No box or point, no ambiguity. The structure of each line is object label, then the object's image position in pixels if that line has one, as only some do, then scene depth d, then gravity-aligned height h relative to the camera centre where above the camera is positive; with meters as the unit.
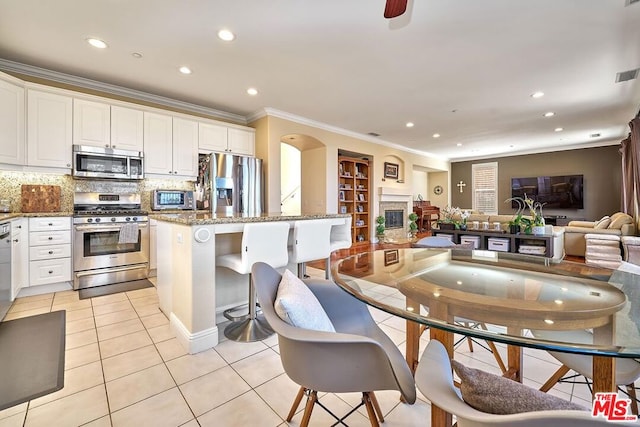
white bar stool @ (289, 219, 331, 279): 2.45 -0.26
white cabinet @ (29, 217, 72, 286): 3.05 -0.42
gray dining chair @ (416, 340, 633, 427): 0.44 -0.40
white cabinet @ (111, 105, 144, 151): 3.69 +1.14
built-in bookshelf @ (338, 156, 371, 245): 6.83 +0.46
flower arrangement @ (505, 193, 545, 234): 4.16 -0.15
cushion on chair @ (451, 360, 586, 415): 0.55 -0.38
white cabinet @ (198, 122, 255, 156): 4.43 +1.23
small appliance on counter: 4.09 +0.20
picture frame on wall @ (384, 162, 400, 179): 7.46 +1.15
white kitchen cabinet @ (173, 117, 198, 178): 4.19 +1.00
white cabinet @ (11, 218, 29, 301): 2.74 -0.44
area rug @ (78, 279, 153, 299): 3.19 -0.93
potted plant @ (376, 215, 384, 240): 6.92 -0.40
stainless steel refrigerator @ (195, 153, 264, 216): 4.32 +0.46
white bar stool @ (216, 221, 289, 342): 2.05 -0.36
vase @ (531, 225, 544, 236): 4.07 -0.27
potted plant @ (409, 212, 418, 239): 7.73 -0.31
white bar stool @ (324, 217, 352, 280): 3.17 -0.27
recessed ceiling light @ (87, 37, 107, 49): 2.75 +1.72
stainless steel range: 3.31 -0.34
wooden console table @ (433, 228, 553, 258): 4.03 -0.42
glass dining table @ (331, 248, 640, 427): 0.94 -0.42
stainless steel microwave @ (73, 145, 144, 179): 3.46 +0.66
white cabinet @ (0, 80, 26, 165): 2.94 +0.97
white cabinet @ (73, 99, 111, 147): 3.44 +1.14
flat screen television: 7.70 +0.63
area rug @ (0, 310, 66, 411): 1.59 -0.99
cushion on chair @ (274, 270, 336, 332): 1.04 -0.37
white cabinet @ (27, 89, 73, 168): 3.18 +0.99
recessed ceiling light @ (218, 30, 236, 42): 2.62 +1.70
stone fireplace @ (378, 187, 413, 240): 7.32 +0.05
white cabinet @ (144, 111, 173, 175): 3.93 +0.99
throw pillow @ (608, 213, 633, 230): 4.68 -0.17
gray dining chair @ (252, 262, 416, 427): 0.92 -0.53
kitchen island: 1.98 -0.44
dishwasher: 2.42 -0.50
